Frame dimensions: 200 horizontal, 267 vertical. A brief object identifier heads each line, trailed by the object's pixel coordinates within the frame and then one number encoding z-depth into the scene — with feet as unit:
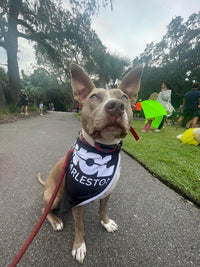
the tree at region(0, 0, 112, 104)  31.55
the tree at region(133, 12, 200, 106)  68.49
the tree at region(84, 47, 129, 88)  73.09
